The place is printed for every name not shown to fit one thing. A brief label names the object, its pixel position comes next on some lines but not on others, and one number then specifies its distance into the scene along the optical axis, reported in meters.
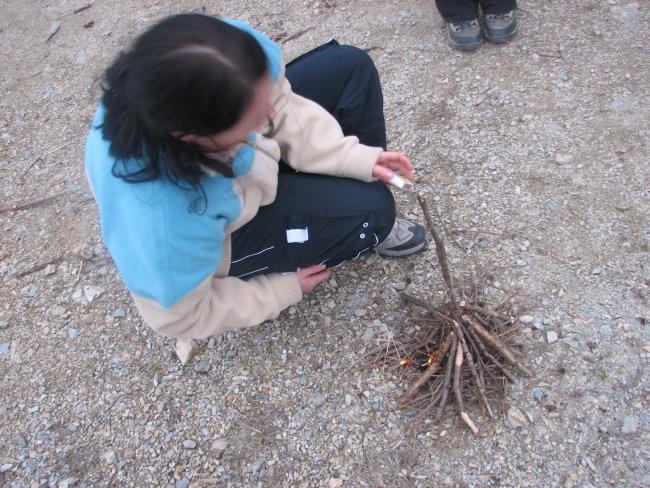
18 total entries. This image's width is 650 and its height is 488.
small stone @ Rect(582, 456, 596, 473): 1.44
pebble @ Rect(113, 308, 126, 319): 2.02
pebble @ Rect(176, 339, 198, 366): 1.86
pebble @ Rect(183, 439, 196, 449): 1.68
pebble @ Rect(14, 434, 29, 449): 1.76
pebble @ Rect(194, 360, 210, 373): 1.83
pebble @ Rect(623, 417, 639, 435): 1.48
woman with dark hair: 0.98
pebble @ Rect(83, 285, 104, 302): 2.10
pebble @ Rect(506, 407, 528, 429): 1.53
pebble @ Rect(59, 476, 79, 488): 1.65
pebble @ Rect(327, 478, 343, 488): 1.54
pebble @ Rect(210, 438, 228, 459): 1.65
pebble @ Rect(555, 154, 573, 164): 2.12
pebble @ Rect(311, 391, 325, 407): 1.69
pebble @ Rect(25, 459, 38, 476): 1.70
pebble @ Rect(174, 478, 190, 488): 1.61
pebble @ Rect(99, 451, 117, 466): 1.68
